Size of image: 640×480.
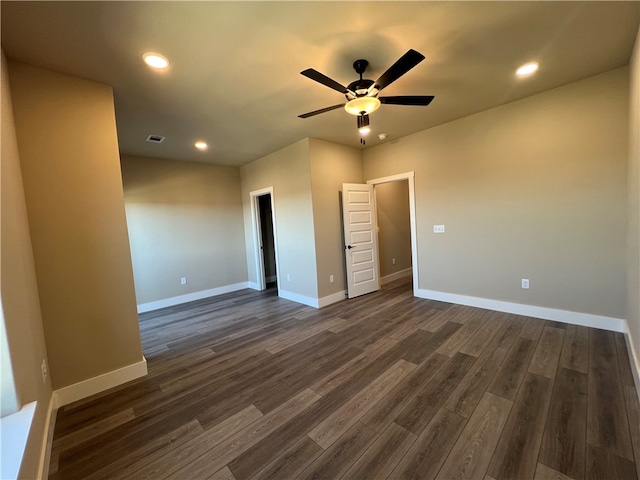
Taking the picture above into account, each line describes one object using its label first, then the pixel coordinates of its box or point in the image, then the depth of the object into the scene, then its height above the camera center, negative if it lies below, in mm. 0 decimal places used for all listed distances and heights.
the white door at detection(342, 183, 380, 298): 4539 -316
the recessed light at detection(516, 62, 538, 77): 2442 +1382
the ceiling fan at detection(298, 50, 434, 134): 1876 +1068
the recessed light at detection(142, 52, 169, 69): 1990 +1397
